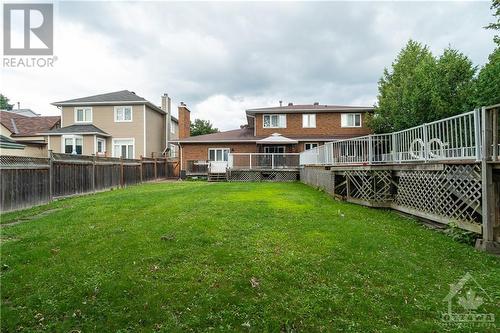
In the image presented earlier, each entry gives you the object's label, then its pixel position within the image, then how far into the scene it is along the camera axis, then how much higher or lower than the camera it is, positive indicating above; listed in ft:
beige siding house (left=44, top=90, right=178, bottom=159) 87.35 +13.82
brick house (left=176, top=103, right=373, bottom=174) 82.74 +9.63
